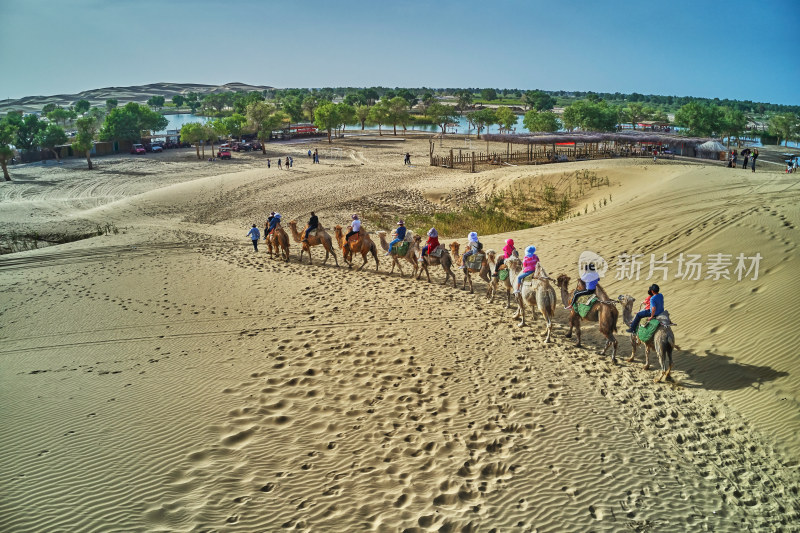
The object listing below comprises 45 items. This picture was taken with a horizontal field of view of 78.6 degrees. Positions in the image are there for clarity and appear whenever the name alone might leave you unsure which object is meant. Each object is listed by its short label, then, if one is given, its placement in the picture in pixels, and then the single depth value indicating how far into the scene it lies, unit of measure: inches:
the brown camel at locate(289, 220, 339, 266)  698.8
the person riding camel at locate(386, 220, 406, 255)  638.5
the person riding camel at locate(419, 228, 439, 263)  603.2
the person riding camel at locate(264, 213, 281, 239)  729.0
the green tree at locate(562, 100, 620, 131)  2566.4
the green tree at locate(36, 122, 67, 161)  2158.0
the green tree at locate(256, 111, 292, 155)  2453.2
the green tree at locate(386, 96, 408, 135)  3201.3
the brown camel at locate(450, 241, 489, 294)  562.9
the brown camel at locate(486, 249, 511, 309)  529.5
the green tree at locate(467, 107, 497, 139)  3053.6
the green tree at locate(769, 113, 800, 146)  2851.9
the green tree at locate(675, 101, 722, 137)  2484.0
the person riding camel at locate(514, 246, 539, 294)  487.5
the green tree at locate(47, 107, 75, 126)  4099.4
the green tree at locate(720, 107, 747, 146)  2662.4
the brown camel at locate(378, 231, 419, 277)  634.8
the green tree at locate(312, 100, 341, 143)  2682.1
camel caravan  398.9
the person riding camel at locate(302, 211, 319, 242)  690.7
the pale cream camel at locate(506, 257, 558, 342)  454.0
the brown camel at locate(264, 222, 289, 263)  707.2
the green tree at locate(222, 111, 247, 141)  2534.4
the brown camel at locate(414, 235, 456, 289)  601.0
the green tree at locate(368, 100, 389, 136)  3161.9
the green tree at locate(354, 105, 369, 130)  3503.9
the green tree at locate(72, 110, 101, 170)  2007.9
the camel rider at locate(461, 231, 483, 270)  556.7
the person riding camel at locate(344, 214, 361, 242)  660.1
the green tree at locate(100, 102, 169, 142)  2432.3
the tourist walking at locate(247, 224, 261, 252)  765.3
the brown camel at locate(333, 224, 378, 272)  668.7
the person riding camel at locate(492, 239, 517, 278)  529.0
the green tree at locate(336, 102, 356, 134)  2888.8
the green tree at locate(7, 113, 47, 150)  2167.8
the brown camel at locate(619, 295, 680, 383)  384.3
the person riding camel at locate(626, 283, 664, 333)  391.2
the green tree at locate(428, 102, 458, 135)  3238.2
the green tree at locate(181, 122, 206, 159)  2204.7
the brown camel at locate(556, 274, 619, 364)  420.8
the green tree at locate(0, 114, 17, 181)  1680.6
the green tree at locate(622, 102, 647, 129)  3713.1
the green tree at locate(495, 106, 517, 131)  3093.0
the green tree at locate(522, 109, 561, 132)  2721.5
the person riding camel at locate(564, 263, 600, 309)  440.5
